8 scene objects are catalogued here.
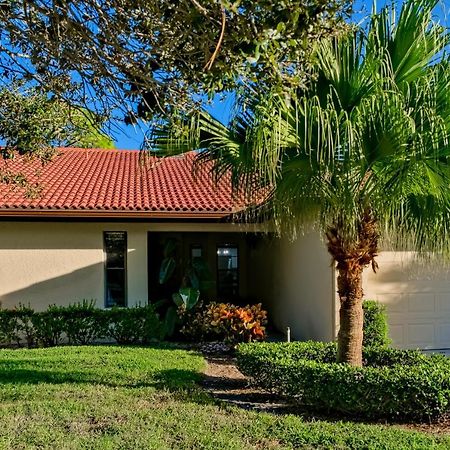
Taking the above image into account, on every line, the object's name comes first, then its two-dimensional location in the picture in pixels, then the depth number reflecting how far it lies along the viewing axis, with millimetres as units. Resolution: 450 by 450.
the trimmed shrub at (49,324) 12477
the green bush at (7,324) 12406
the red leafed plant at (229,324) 12156
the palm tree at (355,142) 6078
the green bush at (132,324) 12703
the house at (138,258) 12109
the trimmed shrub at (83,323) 12594
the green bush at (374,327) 10852
